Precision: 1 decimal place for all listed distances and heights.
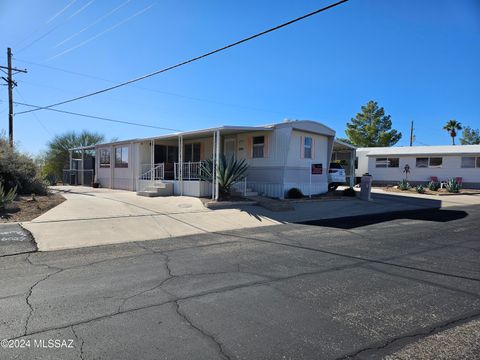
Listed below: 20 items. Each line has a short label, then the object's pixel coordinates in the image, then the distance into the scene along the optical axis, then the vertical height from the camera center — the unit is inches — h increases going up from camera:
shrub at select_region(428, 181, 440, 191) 984.9 -34.8
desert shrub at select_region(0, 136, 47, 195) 556.1 -10.7
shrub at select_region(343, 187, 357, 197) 750.5 -44.7
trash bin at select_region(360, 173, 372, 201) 713.6 -31.5
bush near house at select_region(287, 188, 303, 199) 655.8 -43.0
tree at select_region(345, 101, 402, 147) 1760.6 +224.6
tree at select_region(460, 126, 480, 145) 2484.0 +276.8
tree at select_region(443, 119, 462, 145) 2199.8 +307.4
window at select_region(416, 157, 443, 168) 1124.9 +39.5
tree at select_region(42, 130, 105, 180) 1326.0 +65.0
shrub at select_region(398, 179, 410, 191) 1010.1 -37.3
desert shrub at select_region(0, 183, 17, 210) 405.7 -39.6
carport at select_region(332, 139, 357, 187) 836.1 +54.2
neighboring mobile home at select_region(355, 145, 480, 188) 1079.3 +36.2
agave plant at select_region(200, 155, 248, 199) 557.0 -5.5
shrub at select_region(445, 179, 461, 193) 951.3 -35.3
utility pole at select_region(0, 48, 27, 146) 954.7 +238.8
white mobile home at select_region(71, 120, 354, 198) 646.5 +29.8
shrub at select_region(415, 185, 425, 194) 934.4 -44.3
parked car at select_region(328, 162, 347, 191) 856.9 -12.1
